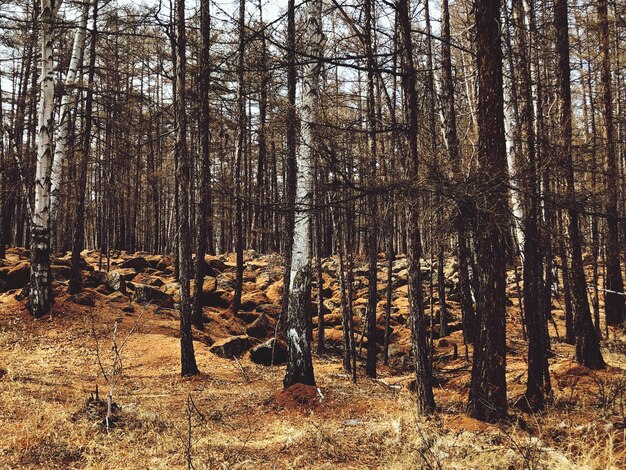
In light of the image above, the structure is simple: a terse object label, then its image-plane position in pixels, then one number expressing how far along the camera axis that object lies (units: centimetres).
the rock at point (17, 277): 1400
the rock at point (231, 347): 1180
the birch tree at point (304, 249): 775
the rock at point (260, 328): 1451
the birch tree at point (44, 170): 1145
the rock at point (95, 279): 1566
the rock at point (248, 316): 1612
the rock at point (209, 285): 1748
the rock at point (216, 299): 1695
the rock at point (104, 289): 1533
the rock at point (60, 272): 1532
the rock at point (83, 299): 1330
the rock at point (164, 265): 2213
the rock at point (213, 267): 2062
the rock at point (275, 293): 1834
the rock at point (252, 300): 1716
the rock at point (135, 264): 2097
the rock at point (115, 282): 1574
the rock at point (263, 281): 2070
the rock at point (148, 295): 1527
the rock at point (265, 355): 1172
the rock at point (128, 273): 1860
